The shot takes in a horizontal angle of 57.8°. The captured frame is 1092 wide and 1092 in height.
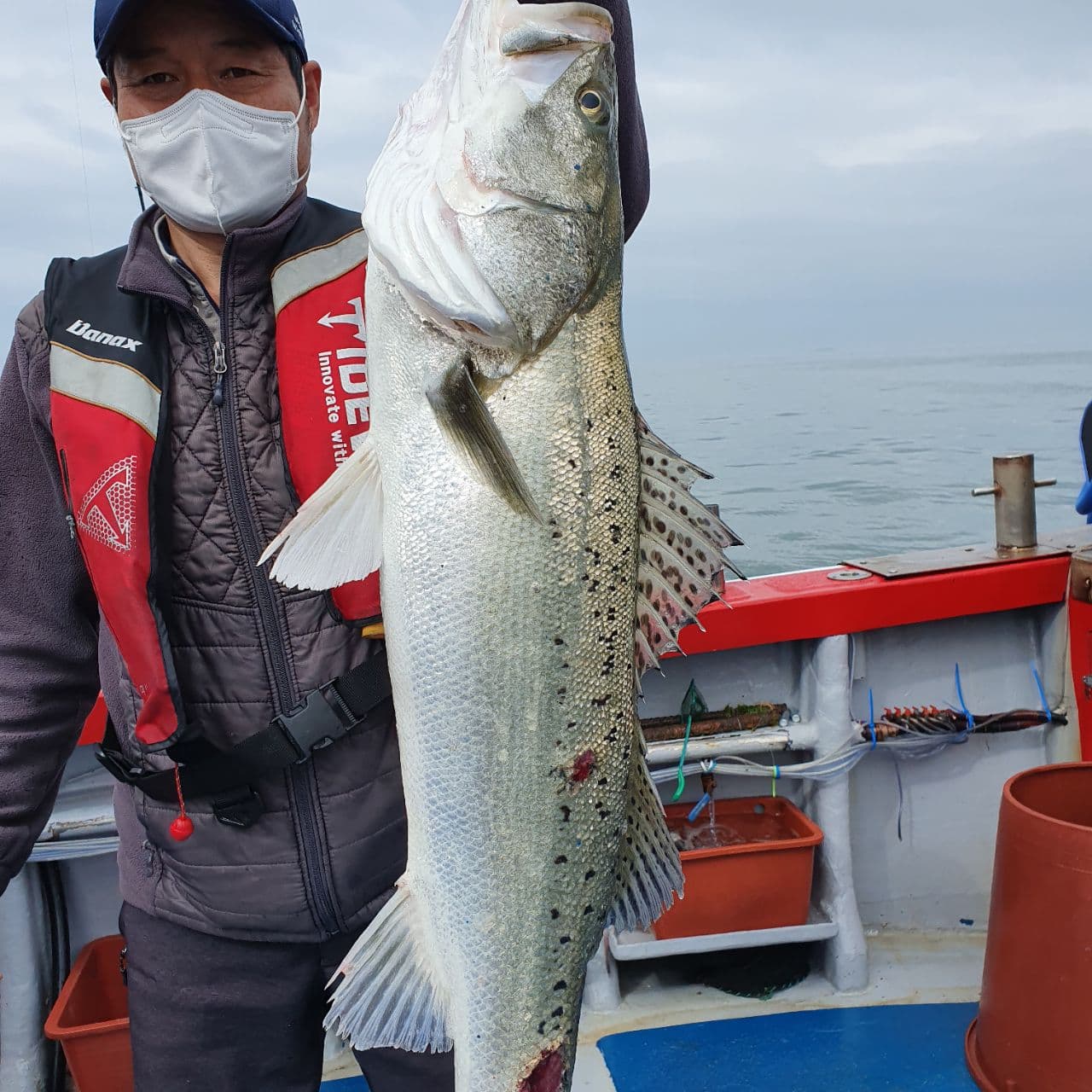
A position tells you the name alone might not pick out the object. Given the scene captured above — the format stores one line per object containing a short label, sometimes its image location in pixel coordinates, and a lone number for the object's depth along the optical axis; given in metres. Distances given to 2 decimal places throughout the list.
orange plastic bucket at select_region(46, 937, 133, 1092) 2.98
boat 3.25
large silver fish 1.49
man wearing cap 1.77
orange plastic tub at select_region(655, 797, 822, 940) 3.43
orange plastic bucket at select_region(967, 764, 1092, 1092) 2.52
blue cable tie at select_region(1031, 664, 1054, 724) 3.83
